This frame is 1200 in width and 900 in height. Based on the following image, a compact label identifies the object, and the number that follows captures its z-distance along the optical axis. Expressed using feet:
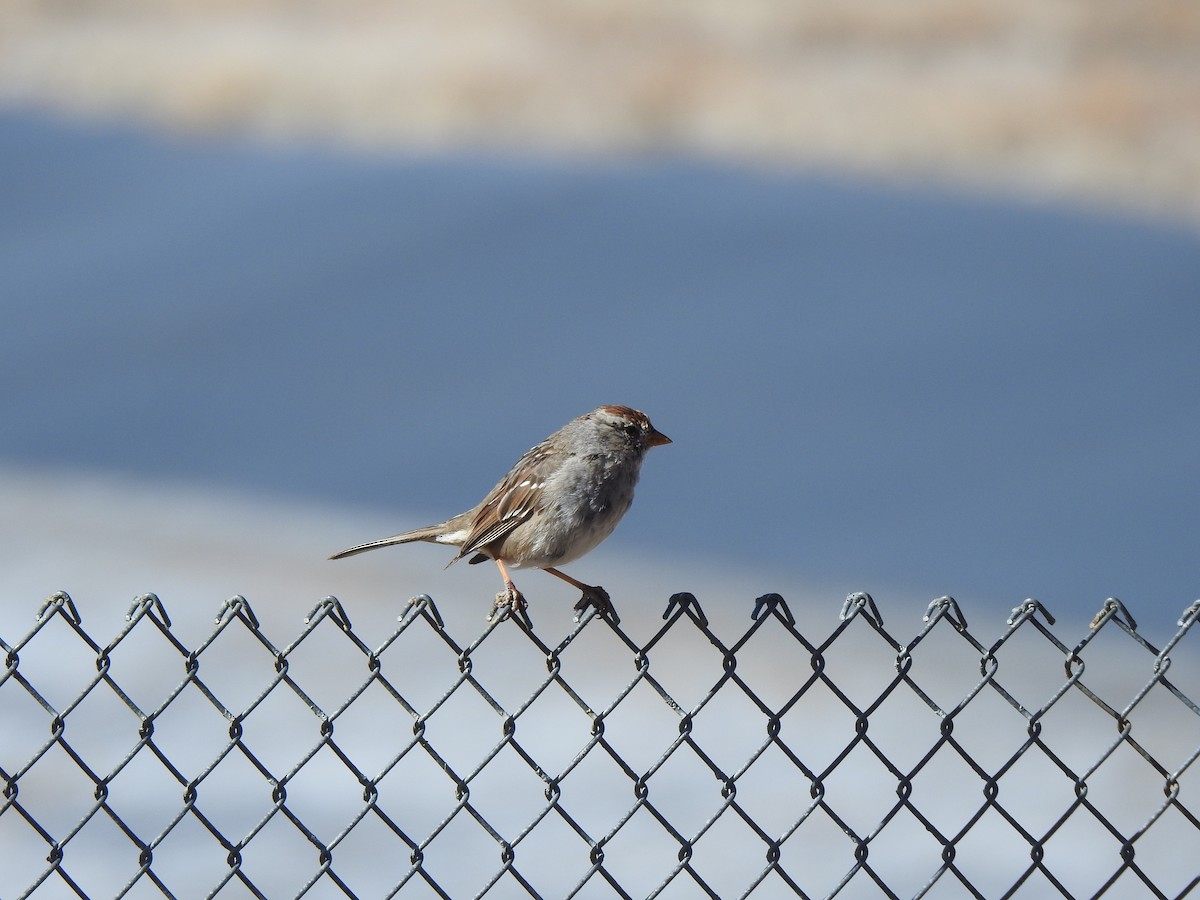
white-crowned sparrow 33.55
